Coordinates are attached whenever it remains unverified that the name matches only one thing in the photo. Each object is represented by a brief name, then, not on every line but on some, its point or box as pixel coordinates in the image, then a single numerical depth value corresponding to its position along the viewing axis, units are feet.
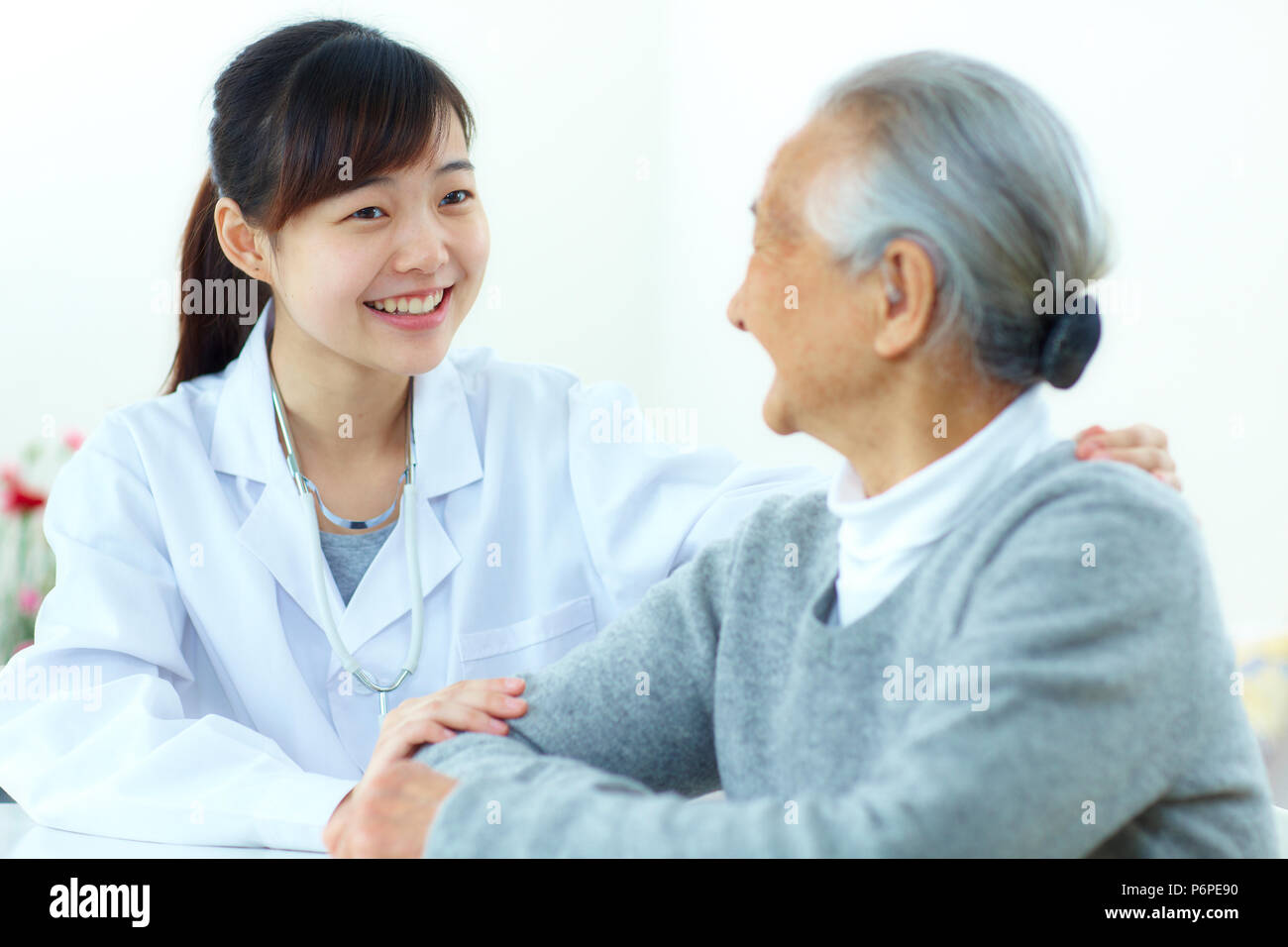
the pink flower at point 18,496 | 7.59
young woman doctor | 5.00
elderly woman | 2.58
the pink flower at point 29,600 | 7.82
